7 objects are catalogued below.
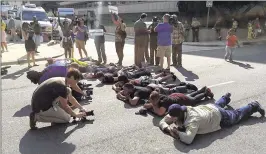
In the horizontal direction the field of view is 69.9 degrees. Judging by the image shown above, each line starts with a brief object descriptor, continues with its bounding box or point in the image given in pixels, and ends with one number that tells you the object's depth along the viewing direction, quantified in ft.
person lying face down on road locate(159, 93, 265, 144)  10.21
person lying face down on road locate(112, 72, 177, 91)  15.78
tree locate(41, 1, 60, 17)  137.08
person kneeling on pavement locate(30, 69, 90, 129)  10.83
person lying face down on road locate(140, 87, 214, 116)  12.52
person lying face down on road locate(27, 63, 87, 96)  14.36
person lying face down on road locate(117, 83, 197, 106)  14.17
